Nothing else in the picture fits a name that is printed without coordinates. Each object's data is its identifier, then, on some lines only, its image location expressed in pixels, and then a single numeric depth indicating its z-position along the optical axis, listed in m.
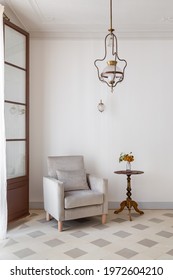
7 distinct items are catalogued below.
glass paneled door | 3.71
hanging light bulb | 4.46
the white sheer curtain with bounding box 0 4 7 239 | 3.31
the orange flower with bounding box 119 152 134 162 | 4.05
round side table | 4.00
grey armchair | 3.44
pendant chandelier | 2.82
